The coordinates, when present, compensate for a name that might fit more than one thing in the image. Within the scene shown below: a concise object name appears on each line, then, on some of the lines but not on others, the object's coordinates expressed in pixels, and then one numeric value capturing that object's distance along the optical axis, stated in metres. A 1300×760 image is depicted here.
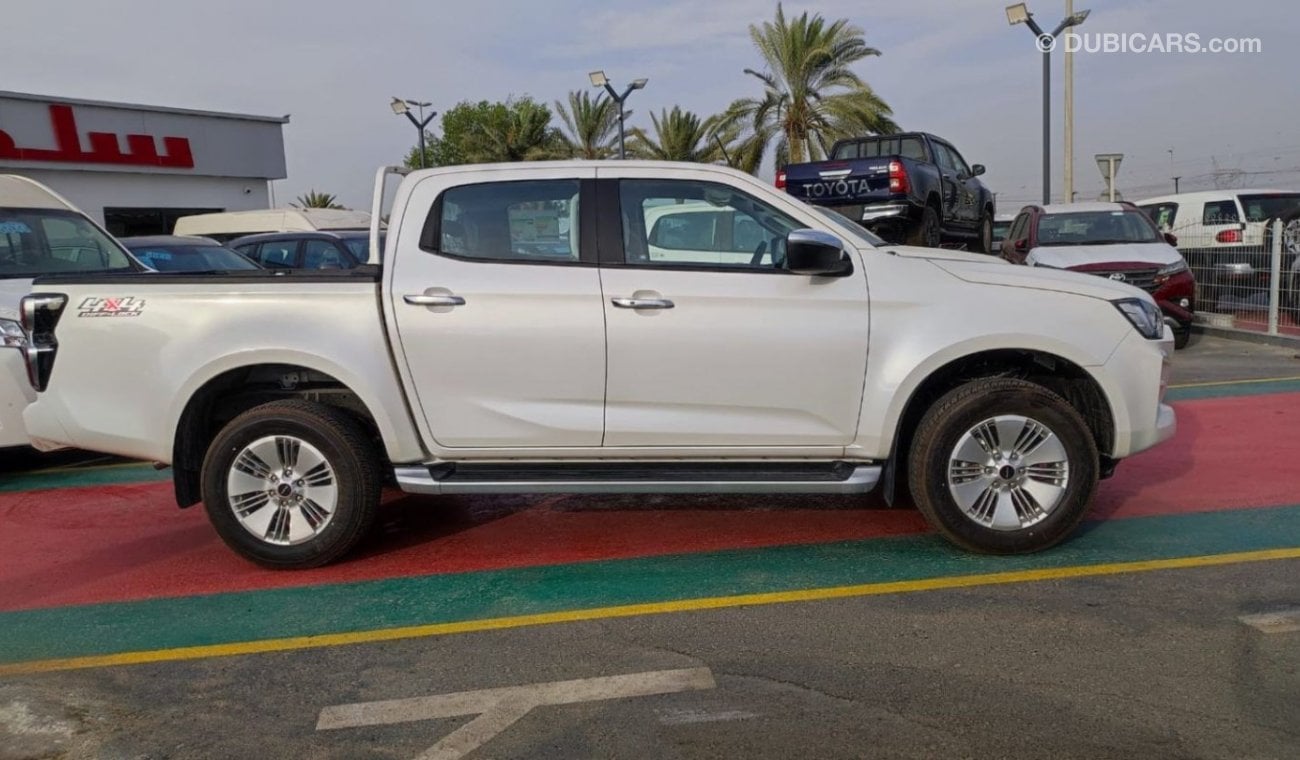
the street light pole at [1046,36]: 22.02
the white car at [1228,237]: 13.75
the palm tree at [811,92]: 27.94
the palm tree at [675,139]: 33.91
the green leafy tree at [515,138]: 39.00
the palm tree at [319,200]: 56.34
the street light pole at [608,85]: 26.31
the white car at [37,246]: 6.91
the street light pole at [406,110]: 29.42
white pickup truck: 5.03
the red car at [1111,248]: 12.55
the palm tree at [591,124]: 35.09
